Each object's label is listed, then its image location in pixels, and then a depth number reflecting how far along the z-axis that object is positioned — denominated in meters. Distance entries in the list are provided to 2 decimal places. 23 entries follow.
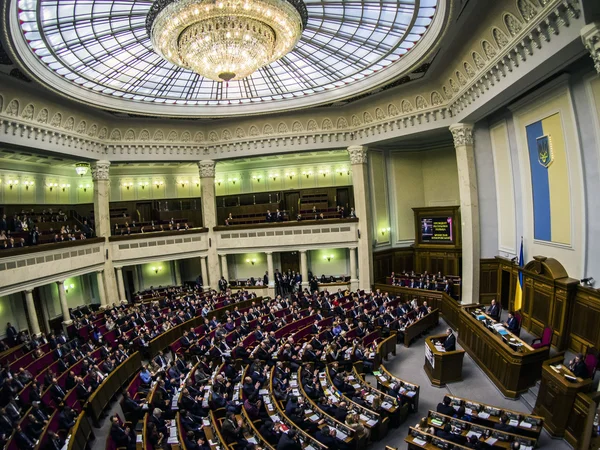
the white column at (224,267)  22.23
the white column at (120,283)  19.52
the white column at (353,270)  20.89
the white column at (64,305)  16.98
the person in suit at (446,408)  8.00
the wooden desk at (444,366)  10.50
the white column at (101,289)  18.77
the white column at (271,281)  21.51
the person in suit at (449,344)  10.84
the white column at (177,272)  25.09
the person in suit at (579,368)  7.98
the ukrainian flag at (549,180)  11.25
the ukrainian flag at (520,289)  13.61
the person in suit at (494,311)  12.86
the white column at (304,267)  21.34
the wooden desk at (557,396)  7.61
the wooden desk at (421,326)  13.62
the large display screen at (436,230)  19.53
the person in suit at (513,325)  11.35
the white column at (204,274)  21.91
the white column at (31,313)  15.27
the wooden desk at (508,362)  9.45
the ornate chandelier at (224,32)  9.35
